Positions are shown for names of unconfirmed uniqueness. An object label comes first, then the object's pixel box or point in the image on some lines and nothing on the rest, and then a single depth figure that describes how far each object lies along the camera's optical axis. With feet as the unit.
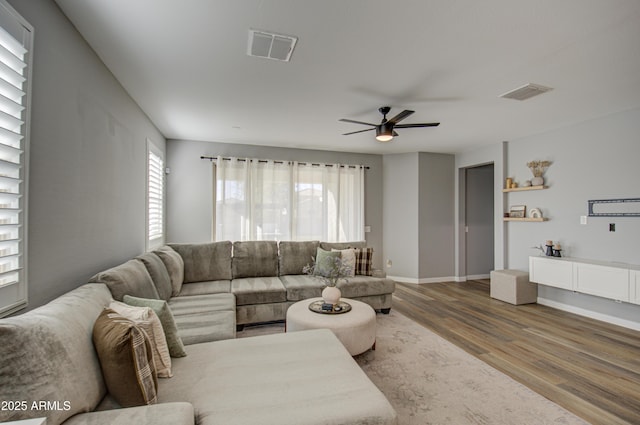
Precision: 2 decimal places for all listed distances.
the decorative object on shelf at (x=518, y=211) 15.23
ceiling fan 10.33
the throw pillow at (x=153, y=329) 4.95
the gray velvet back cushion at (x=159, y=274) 8.78
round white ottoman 7.96
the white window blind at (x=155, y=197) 12.48
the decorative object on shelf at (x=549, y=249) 13.61
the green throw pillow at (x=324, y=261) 12.70
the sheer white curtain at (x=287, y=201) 16.46
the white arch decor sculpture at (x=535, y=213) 14.42
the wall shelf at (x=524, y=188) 14.11
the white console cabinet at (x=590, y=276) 10.43
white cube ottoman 14.03
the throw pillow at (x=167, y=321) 5.63
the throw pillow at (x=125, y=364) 3.99
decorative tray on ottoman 8.91
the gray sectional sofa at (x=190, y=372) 3.23
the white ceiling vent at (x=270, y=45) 6.68
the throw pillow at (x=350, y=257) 13.34
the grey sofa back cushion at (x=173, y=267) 10.19
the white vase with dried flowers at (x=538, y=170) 14.20
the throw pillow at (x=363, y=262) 13.69
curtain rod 16.34
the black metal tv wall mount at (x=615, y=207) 11.13
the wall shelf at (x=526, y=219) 14.02
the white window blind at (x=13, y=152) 4.33
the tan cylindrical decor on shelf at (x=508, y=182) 15.70
